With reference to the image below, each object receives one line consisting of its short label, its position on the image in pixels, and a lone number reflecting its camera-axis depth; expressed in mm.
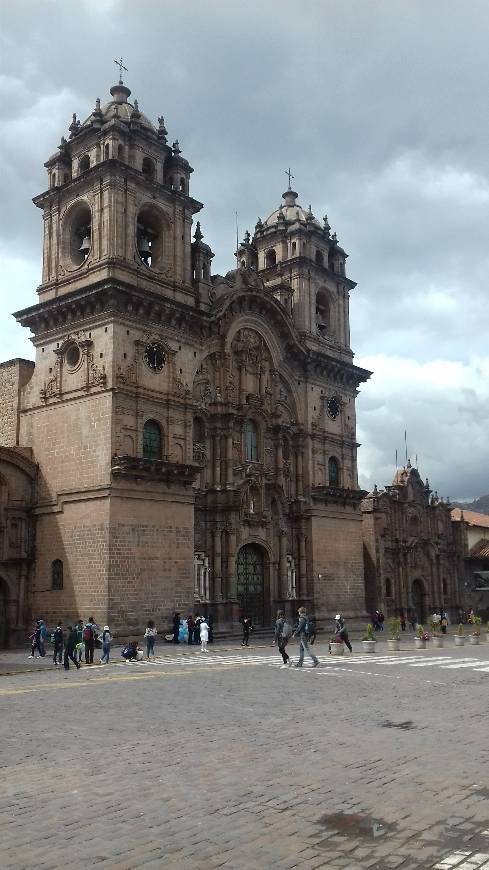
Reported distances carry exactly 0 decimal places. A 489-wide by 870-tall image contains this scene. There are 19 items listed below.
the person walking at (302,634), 23922
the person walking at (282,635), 25073
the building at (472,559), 64125
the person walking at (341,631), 30000
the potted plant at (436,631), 34406
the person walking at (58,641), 26641
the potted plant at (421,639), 33281
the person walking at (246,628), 33812
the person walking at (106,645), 26609
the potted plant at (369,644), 31016
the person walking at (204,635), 31195
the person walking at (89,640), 27125
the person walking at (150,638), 28219
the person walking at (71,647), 25062
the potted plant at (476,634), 35881
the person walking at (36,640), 29266
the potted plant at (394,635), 32188
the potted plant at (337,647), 29531
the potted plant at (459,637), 35322
